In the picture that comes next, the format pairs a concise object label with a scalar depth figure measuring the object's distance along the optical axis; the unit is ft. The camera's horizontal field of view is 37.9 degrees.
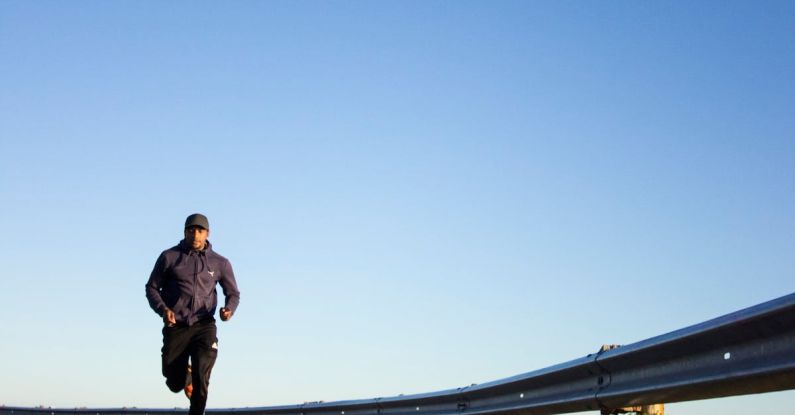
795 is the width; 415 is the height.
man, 39.73
